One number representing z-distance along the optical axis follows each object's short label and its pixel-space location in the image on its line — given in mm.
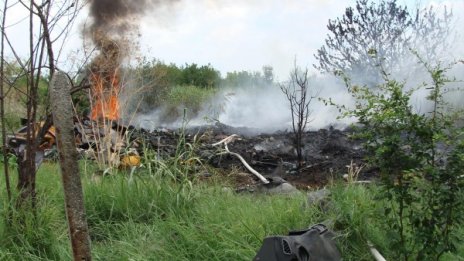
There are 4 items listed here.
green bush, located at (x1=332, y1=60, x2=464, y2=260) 2623
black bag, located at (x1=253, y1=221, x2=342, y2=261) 2357
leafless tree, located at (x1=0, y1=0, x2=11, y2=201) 3607
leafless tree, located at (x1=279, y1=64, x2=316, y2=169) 8281
